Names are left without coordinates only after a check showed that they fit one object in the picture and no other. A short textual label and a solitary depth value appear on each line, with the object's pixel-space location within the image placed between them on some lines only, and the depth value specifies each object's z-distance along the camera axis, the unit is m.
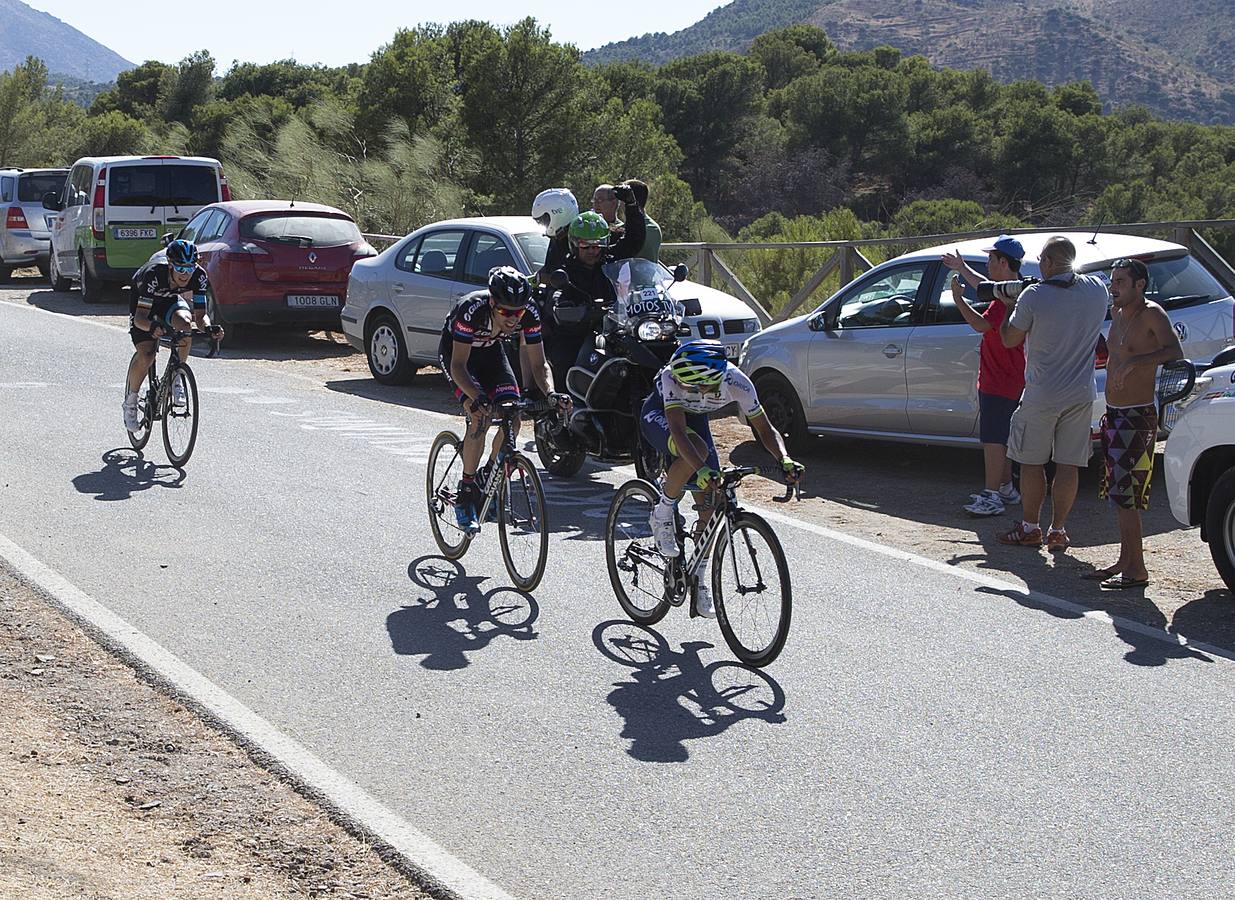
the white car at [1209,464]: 7.62
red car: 17.98
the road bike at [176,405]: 10.93
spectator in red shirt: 9.72
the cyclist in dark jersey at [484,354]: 7.65
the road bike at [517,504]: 7.61
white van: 22.97
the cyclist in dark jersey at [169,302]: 10.91
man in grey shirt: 8.75
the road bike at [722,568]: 6.43
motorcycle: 9.61
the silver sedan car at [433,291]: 13.84
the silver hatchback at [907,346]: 10.30
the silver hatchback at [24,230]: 27.97
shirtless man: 8.02
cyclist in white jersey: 6.46
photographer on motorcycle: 10.71
